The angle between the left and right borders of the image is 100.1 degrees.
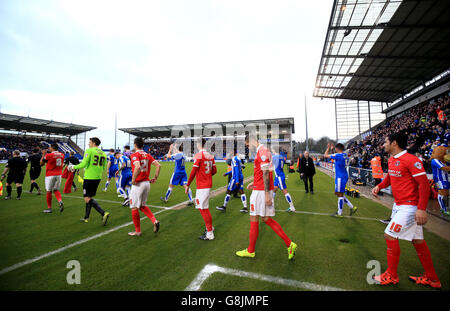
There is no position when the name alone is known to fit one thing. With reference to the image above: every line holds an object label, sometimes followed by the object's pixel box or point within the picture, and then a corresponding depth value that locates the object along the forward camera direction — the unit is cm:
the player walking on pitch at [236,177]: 701
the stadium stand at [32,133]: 4147
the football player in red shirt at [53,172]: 605
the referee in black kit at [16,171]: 819
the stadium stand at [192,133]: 5027
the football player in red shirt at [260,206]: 336
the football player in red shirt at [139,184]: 427
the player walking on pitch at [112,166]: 968
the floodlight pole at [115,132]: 4184
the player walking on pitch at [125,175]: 770
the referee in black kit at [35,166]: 846
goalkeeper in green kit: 508
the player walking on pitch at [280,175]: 642
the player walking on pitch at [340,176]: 596
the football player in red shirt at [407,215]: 256
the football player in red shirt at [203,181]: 417
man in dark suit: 998
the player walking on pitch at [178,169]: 776
